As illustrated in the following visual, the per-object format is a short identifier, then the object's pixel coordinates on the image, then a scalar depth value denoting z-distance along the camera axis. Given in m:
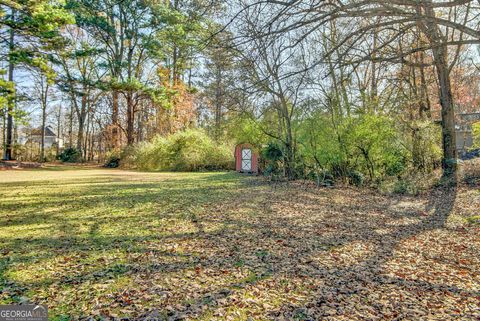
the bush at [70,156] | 23.20
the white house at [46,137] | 29.59
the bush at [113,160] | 20.15
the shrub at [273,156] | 12.58
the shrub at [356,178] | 10.26
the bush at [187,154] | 17.70
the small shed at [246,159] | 15.58
